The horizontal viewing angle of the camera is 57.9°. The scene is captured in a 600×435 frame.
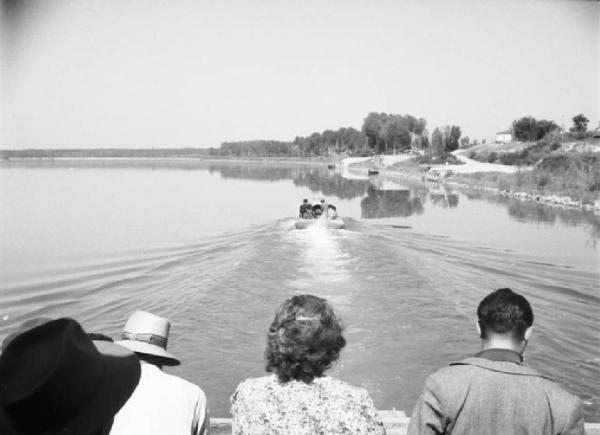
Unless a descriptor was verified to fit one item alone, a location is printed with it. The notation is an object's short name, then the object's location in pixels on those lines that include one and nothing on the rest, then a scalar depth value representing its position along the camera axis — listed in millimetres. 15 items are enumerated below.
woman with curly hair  2562
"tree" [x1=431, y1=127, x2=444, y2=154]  127456
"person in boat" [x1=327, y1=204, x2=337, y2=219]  24294
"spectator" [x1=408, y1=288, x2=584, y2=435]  2680
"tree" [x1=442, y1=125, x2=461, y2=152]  129125
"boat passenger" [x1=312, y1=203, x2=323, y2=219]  25950
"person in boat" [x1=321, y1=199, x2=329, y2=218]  23734
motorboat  22766
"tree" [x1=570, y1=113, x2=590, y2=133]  79125
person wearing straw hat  2928
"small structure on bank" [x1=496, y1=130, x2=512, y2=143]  131500
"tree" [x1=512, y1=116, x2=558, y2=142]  100688
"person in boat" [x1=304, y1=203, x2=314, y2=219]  25844
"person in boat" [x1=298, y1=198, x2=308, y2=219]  26062
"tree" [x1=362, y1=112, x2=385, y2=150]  151625
